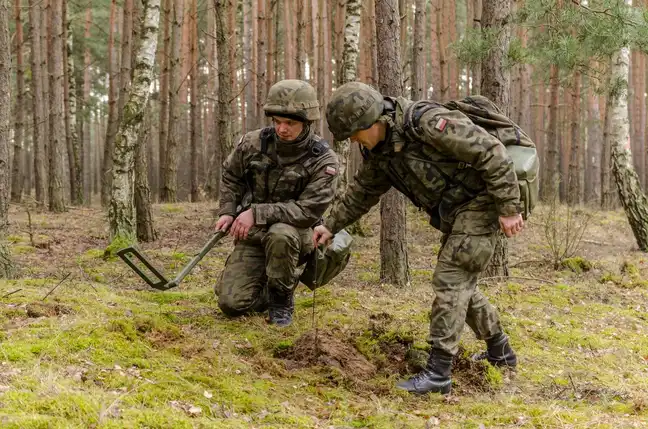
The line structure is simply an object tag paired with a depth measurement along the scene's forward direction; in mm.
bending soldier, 3635
